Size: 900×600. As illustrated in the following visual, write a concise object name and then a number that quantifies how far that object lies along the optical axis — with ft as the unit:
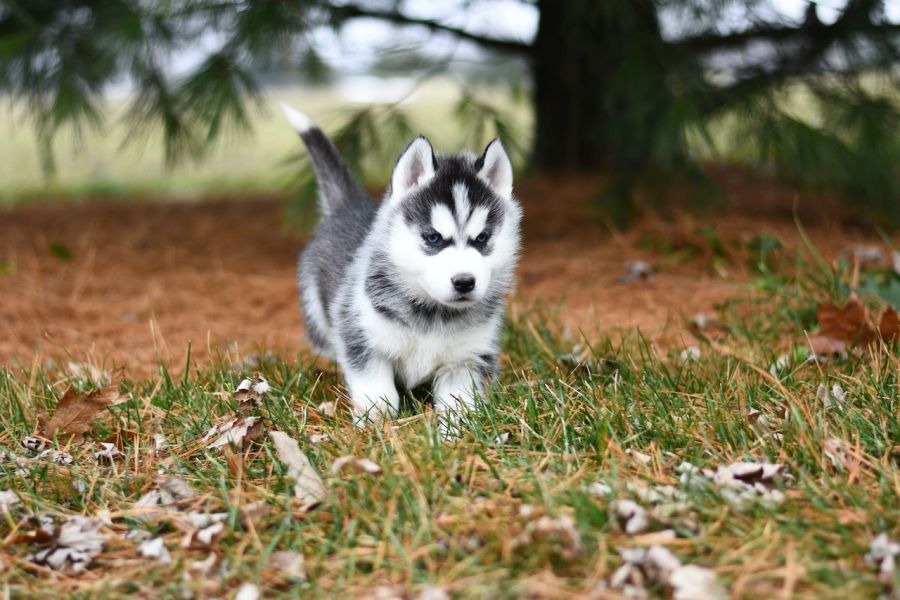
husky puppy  10.28
